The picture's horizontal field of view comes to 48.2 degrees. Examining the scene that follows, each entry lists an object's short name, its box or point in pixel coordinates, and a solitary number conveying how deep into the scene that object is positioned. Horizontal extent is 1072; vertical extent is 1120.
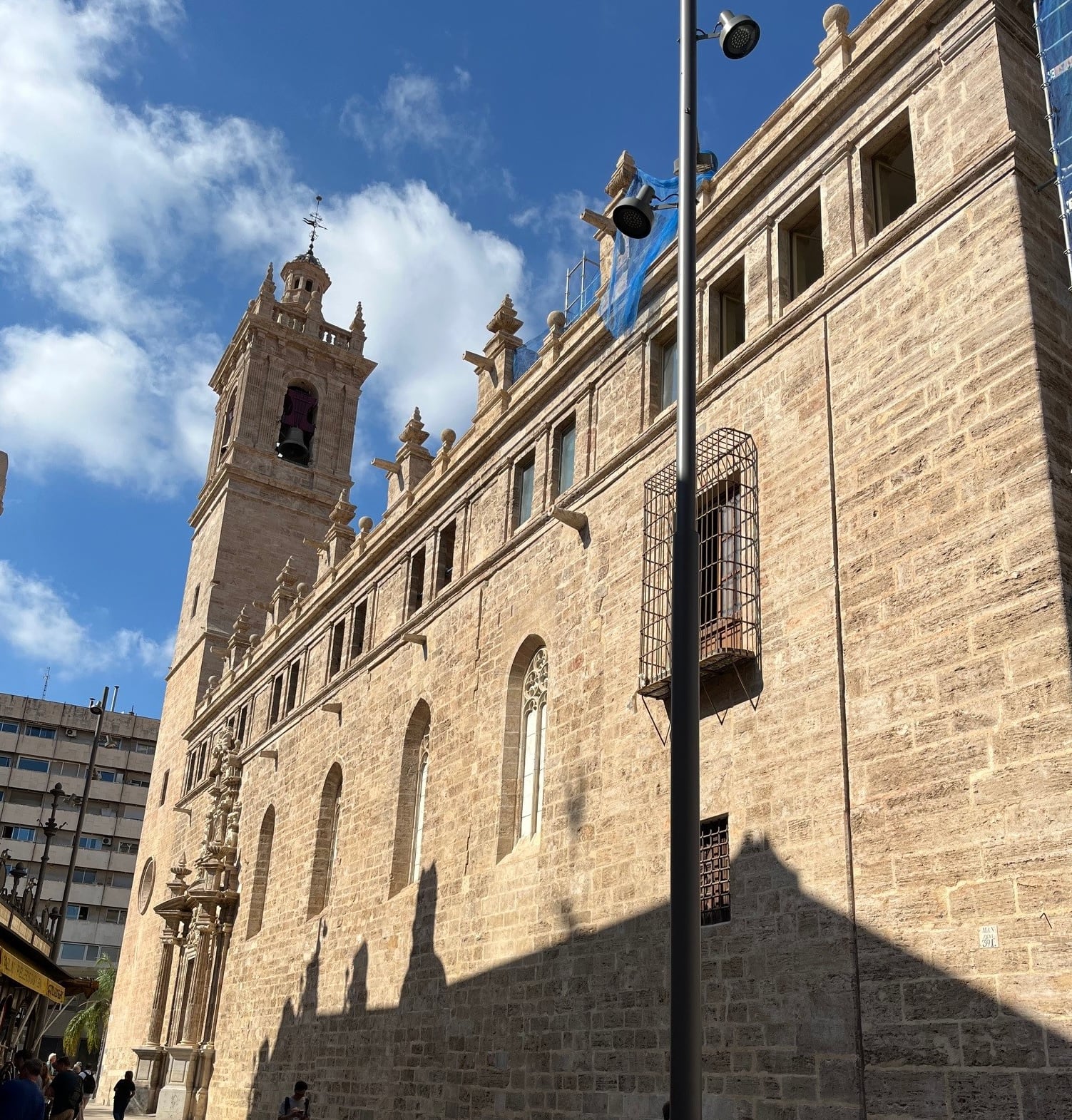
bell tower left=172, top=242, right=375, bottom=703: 38.31
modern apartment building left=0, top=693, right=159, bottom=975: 60.34
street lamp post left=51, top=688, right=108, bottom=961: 22.89
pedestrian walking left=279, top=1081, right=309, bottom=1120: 14.91
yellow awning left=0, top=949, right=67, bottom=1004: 12.70
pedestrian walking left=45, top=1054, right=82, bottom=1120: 11.51
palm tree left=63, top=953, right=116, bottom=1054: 48.34
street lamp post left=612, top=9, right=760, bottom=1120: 5.63
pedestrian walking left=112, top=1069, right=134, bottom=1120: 22.88
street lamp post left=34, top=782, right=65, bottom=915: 25.80
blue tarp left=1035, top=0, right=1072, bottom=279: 9.63
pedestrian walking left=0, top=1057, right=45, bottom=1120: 8.50
